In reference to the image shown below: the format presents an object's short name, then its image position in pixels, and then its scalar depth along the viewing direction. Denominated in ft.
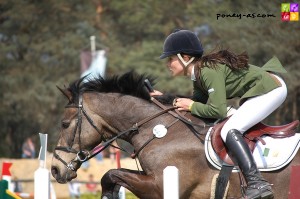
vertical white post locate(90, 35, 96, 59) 155.78
